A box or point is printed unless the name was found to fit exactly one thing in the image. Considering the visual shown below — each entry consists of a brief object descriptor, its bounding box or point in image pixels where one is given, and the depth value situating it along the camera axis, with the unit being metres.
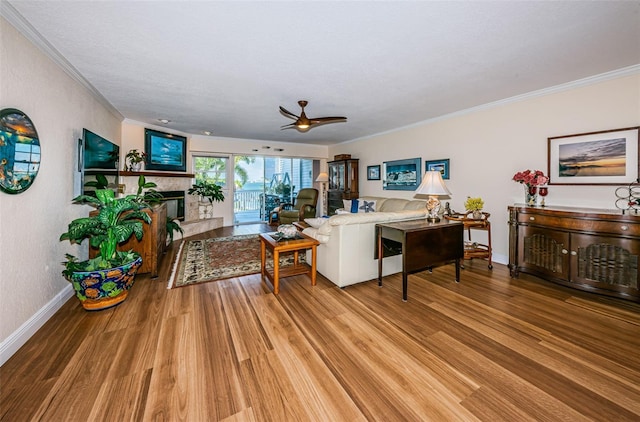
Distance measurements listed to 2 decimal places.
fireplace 5.40
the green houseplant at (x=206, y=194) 6.23
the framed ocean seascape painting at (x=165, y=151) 5.16
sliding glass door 7.70
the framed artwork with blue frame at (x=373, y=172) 6.14
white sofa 2.88
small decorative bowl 3.03
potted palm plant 2.24
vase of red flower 3.09
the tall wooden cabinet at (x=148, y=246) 3.08
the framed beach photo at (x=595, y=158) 2.70
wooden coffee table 2.72
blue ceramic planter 2.24
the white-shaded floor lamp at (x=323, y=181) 7.45
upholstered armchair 6.26
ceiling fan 3.47
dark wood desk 2.56
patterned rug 3.23
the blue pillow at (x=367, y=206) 5.63
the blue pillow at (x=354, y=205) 6.00
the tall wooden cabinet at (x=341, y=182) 6.69
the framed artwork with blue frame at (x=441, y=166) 4.51
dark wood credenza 2.34
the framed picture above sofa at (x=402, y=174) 5.09
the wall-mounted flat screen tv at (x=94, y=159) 2.70
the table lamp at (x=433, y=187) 2.88
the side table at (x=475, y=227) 3.48
